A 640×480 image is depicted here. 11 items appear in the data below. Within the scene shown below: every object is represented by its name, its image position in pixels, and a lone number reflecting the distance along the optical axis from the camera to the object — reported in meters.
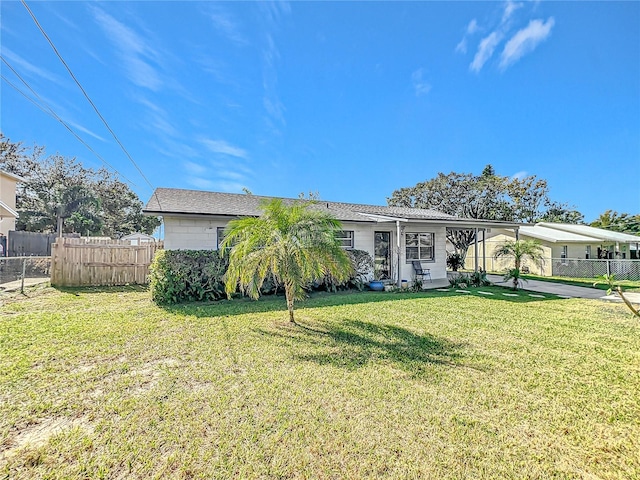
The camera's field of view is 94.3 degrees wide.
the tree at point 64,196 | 23.81
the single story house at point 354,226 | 10.02
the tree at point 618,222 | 37.88
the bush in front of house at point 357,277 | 11.21
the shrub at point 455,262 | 19.56
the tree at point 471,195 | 27.45
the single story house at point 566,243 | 18.86
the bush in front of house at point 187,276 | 8.61
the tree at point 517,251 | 12.06
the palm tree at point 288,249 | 6.21
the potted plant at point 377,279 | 11.72
